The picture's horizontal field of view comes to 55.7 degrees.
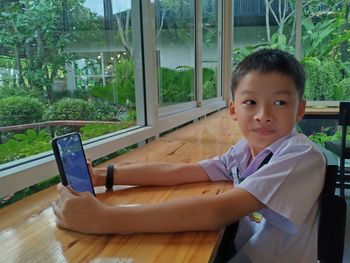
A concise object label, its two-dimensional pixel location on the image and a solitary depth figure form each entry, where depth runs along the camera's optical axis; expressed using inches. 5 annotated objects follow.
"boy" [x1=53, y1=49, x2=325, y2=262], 23.0
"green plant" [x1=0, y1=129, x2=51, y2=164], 34.1
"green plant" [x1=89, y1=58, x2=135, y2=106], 54.5
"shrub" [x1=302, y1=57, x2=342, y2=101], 130.4
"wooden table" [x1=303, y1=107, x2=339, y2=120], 121.6
